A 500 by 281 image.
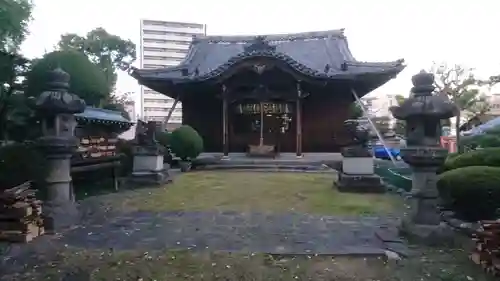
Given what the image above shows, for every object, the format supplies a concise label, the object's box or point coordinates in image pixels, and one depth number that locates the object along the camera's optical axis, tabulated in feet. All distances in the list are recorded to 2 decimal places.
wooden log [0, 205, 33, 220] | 20.56
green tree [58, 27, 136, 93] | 105.29
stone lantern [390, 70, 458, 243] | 20.07
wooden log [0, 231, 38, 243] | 20.27
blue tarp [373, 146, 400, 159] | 88.56
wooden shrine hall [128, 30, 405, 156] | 61.77
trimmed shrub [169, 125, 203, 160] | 54.19
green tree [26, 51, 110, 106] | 34.47
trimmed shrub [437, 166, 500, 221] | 21.12
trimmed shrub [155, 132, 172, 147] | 57.51
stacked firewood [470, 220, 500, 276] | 15.25
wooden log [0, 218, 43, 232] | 20.45
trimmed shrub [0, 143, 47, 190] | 24.39
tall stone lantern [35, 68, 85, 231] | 23.32
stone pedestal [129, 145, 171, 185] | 40.75
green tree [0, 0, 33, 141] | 35.32
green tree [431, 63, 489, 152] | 103.51
